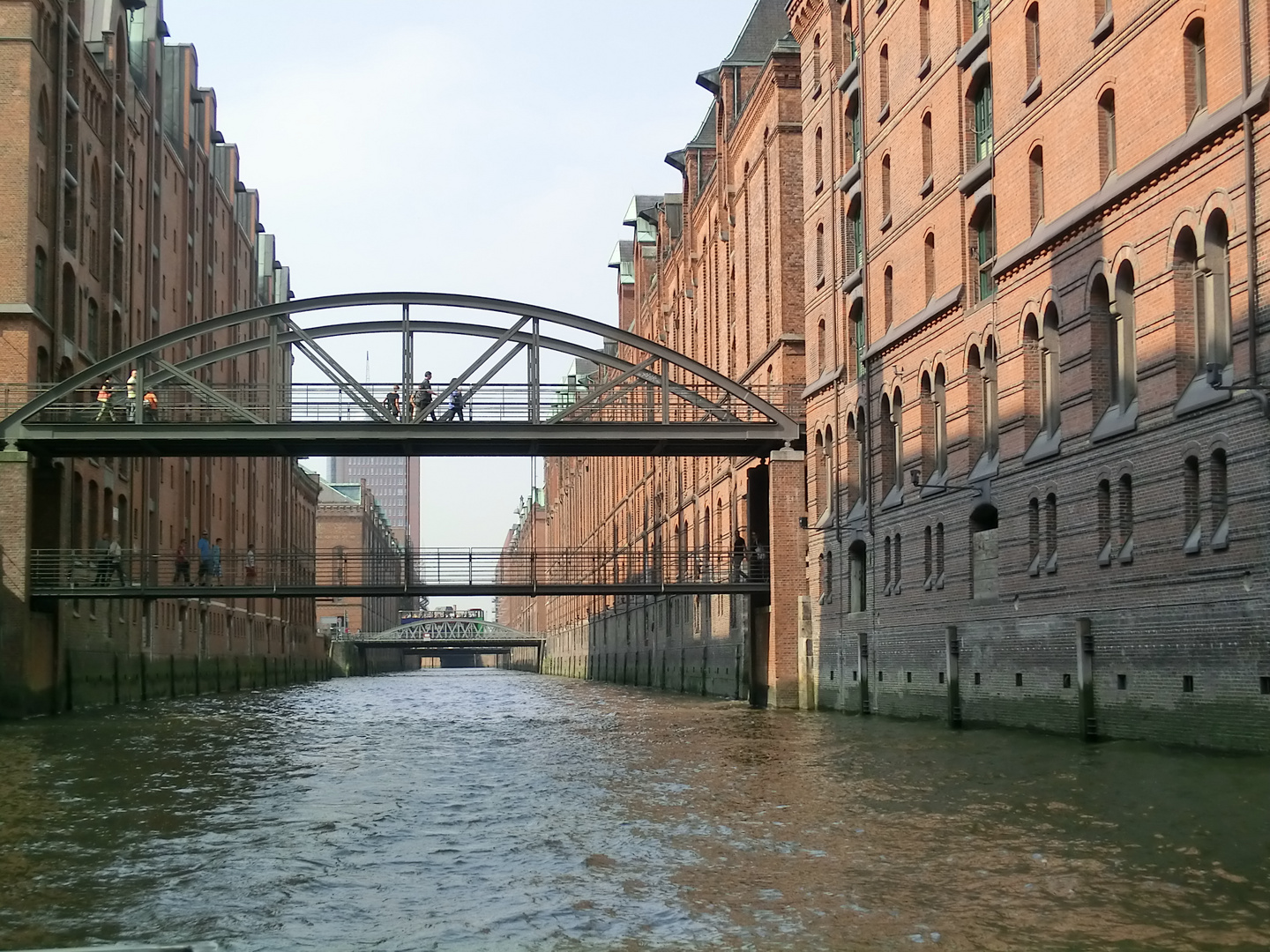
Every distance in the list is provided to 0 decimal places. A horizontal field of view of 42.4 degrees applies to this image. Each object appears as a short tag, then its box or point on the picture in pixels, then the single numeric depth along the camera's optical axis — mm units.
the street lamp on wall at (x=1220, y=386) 17578
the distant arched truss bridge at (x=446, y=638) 121312
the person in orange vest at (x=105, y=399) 35625
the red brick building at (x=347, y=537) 134250
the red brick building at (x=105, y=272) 37250
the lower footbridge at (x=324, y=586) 36219
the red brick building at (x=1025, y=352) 19016
